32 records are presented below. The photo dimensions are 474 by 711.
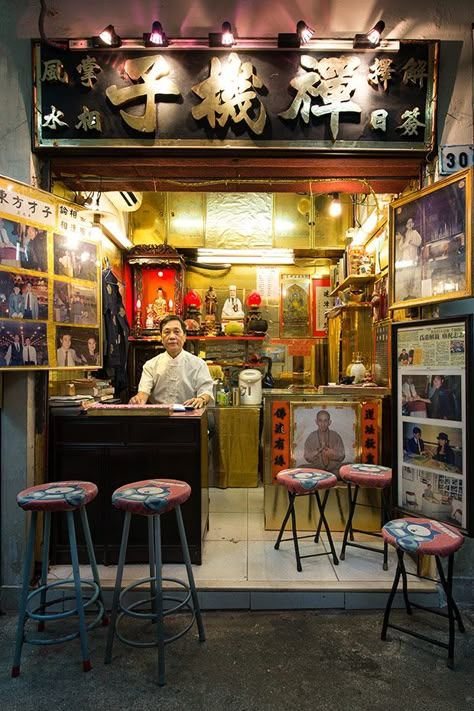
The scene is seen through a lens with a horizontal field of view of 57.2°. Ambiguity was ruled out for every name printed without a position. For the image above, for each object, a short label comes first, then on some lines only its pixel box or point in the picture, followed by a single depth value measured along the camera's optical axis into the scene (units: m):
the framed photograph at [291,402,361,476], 3.99
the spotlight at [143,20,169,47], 3.08
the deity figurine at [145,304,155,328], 6.68
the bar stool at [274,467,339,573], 3.24
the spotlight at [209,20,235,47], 3.08
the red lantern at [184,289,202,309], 6.74
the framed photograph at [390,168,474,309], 2.85
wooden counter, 3.41
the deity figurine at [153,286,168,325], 6.71
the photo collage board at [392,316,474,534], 2.79
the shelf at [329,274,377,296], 4.76
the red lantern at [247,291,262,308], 6.79
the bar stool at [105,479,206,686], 2.36
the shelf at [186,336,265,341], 6.68
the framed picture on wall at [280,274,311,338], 7.16
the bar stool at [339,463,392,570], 3.31
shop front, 3.19
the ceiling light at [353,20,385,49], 3.05
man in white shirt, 4.30
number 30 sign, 3.20
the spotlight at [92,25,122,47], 3.08
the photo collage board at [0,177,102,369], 3.03
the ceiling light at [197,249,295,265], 6.89
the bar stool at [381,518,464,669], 2.40
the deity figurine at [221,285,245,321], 6.84
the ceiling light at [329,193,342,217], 4.62
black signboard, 3.18
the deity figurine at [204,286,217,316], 6.92
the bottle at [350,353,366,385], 4.66
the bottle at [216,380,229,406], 5.99
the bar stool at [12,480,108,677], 2.41
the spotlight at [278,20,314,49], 3.06
